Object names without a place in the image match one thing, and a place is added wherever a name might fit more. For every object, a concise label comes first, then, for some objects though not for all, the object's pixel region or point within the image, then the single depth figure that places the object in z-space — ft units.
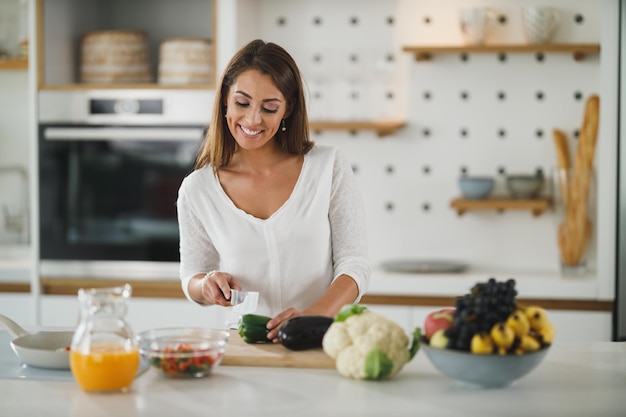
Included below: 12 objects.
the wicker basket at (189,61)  12.25
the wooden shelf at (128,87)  12.16
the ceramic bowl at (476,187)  12.61
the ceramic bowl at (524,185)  12.52
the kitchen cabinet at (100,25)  12.41
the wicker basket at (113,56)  12.46
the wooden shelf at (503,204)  12.44
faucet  14.29
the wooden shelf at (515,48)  12.23
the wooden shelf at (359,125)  12.50
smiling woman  7.84
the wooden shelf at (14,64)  13.16
